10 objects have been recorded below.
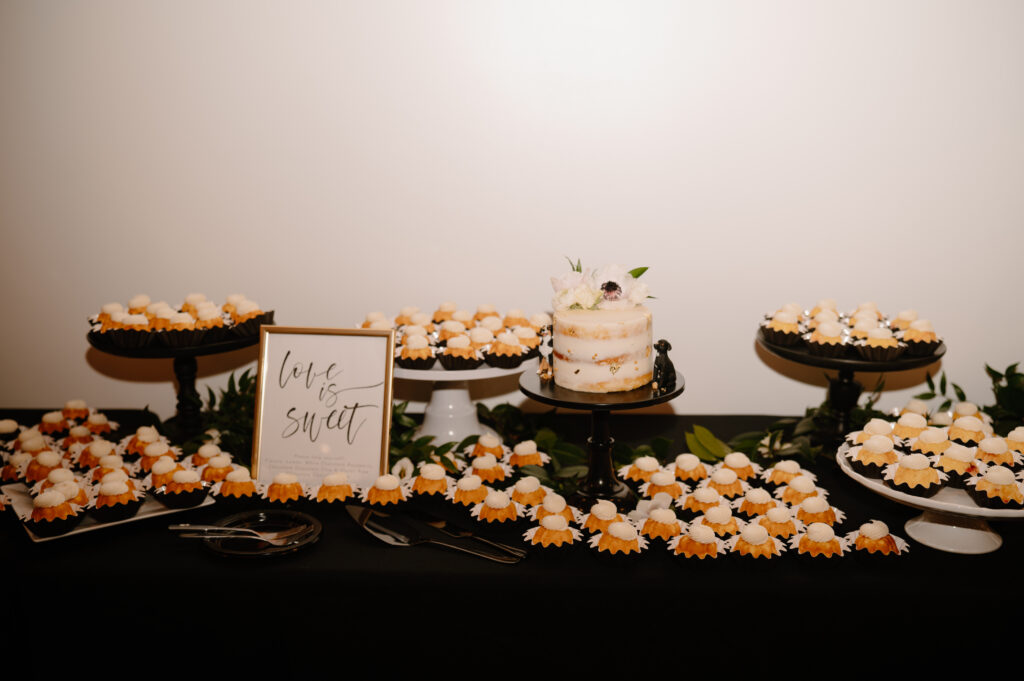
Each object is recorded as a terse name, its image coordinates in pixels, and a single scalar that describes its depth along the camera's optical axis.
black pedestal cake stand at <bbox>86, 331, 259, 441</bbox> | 1.44
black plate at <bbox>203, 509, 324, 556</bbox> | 1.06
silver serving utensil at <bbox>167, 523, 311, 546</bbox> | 1.10
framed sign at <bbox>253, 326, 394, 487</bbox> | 1.29
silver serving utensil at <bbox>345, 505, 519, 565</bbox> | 1.07
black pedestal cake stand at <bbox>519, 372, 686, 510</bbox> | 1.17
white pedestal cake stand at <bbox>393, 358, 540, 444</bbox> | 1.52
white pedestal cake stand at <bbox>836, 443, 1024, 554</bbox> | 1.04
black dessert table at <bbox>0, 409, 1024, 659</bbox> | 0.98
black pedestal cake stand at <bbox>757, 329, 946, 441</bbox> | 1.37
